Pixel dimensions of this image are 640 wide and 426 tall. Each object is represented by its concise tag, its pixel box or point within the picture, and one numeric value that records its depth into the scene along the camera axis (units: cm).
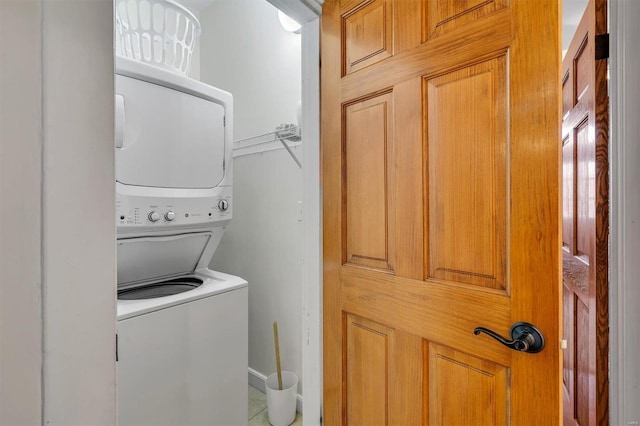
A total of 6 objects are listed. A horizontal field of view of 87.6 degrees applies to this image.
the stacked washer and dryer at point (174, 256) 144
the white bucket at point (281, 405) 192
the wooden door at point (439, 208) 77
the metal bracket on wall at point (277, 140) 179
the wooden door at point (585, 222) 82
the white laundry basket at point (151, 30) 165
